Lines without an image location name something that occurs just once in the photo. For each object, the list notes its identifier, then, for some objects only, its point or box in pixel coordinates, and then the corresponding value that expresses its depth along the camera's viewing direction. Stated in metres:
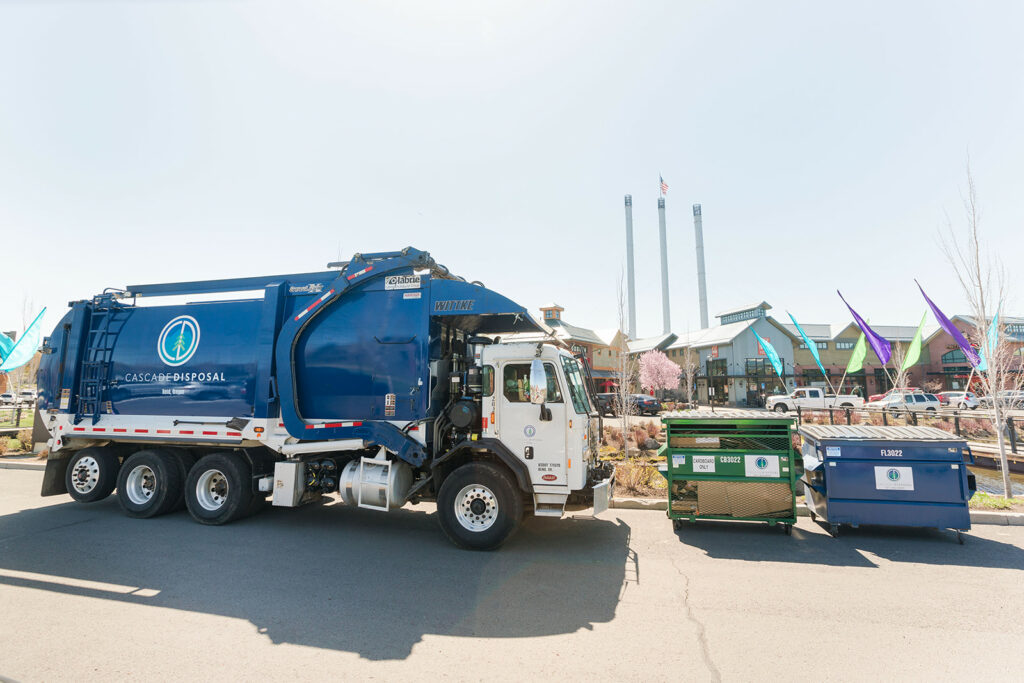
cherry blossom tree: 46.34
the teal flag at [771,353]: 29.18
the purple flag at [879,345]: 19.84
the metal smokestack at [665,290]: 77.62
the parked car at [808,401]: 33.78
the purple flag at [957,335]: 12.52
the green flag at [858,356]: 23.77
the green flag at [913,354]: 20.16
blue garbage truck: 6.16
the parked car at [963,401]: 31.84
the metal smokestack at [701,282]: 76.31
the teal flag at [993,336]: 9.09
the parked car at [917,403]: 29.41
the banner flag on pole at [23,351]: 15.92
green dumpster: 6.76
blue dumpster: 6.34
